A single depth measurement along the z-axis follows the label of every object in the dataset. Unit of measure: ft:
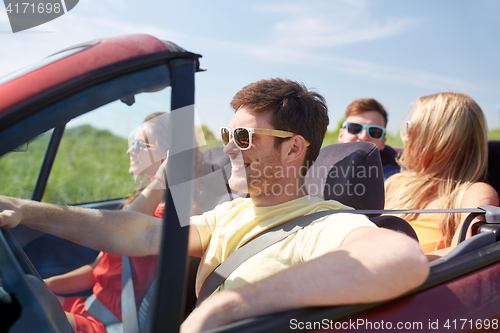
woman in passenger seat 3.11
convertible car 2.61
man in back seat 11.48
